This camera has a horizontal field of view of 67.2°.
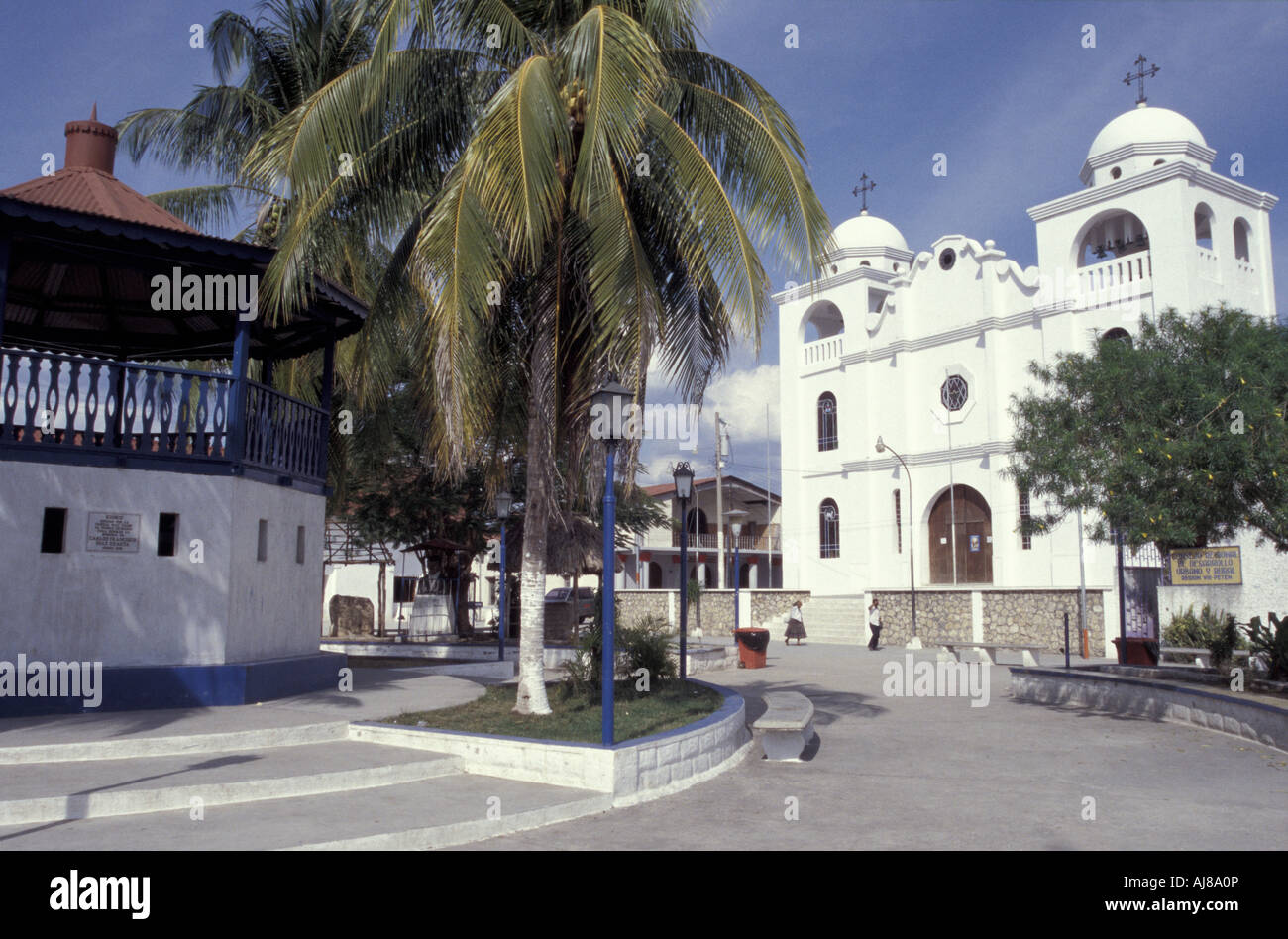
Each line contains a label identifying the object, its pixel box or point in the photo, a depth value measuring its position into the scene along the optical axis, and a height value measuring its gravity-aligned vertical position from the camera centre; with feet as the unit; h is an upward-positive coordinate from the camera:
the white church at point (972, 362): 91.50 +23.37
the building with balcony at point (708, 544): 156.97 +3.54
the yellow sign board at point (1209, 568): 52.54 -0.45
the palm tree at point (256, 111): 51.72 +25.01
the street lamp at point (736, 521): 91.26 +4.22
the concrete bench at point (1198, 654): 57.93 -5.66
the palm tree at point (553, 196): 29.37 +12.19
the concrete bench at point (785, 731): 31.99 -5.56
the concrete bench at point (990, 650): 74.23 -7.03
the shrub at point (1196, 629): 62.23 -4.50
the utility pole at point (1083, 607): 82.43 -3.93
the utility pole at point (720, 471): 120.58 +12.37
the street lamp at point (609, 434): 26.50 +3.70
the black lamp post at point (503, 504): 57.67 +3.76
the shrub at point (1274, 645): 41.24 -3.73
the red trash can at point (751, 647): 70.74 -6.01
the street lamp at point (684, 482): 50.98 +4.35
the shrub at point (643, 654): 41.09 -3.76
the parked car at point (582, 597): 96.43 -3.69
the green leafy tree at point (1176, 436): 37.40 +5.17
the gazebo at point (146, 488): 30.94 +2.80
